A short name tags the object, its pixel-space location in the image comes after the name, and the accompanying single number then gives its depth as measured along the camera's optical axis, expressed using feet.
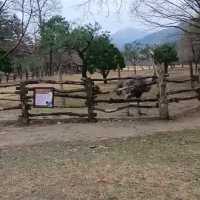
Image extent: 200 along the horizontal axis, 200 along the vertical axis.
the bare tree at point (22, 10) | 48.60
